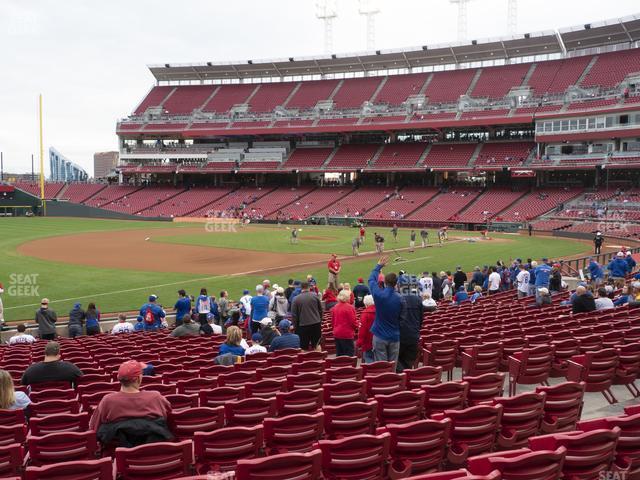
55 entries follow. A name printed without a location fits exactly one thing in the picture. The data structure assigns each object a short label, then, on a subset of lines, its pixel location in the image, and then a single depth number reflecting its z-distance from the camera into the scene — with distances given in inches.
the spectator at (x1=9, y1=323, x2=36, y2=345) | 574.2
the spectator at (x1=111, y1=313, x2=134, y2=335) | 635.5
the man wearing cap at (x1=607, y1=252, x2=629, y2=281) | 822.5
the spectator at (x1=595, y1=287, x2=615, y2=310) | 563.2
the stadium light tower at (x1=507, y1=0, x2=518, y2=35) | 3115.2
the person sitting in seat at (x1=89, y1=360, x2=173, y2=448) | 214.7
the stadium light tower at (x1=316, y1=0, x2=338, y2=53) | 3612.2
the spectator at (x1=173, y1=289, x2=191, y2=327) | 657.0
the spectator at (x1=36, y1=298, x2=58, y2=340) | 616.7
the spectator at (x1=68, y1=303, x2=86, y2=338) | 675.4
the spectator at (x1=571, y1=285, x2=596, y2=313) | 542.0
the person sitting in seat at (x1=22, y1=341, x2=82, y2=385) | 304.3
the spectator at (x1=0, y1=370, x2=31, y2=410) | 244.2
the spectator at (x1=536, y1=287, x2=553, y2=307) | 647.8
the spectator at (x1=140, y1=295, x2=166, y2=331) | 676.7
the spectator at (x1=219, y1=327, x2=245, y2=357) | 366.6
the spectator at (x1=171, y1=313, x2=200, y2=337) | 557.9
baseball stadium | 214.4
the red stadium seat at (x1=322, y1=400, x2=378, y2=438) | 232.4
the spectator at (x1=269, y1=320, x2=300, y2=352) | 426.0
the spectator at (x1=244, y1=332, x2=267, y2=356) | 407.8
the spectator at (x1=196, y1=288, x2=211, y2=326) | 700.0
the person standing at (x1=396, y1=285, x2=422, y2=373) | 378.3
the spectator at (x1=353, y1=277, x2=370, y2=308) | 768.9
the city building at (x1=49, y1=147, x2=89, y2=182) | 3481.1
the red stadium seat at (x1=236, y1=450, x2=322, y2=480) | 166.4
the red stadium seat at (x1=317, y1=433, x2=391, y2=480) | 186.7
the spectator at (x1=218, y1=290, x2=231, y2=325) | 732.8
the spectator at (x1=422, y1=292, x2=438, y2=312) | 648.8
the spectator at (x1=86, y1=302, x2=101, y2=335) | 685.9
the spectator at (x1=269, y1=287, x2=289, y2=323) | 644.1
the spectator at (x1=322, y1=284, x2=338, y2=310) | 728.3
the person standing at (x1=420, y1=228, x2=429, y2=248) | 1655.3
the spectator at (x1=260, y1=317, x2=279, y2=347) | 462.9
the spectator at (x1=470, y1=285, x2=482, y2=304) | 753.6
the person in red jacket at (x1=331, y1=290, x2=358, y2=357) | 416.5
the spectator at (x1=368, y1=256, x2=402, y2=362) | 360.8
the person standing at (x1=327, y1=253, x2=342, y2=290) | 879.1
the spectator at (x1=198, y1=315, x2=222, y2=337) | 606.9
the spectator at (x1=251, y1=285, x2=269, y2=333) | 589.3
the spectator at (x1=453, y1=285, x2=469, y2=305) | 776.9
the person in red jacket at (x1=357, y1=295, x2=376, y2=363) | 398.9
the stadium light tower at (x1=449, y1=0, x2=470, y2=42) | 3149.6
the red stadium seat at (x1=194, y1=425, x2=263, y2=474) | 205.6
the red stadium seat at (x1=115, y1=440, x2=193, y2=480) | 189.8
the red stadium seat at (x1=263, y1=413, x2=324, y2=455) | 214.5
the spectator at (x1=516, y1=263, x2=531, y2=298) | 791.1
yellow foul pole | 2999.5
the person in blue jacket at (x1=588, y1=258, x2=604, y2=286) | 837.2
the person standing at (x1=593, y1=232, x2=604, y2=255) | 1290.6
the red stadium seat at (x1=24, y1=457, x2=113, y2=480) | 174.2
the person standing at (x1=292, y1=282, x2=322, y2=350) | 469.1
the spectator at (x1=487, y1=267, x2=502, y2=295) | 865.5
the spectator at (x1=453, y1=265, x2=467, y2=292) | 892.6
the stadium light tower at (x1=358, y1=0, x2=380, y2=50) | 3408.0
